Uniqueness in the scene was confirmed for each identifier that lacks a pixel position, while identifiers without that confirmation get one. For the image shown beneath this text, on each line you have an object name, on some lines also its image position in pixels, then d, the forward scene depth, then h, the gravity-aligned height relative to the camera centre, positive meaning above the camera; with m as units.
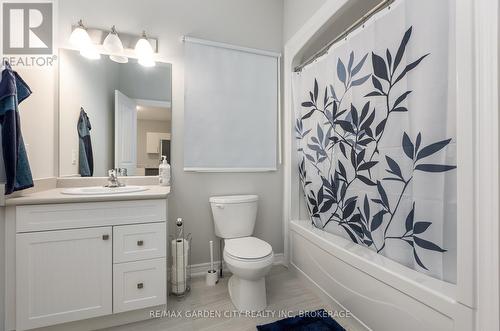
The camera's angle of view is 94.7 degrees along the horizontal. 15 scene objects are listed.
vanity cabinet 1.28 -0.57
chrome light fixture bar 1.71 +0.95
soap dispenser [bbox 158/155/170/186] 1.90 -0.07
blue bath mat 1.42 -1.00
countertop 1.26 -0.19
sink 1.48 -0.17
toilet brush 1.95 -0.94
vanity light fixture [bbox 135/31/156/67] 1.85 +0.93
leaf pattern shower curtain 1.06 +0.16
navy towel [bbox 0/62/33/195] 1.24 +0.20
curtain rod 1.29 +0.90
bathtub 1.00 -0.67
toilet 1.54 -0.60
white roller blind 2.05 +0.54
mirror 1.79 +0.40
